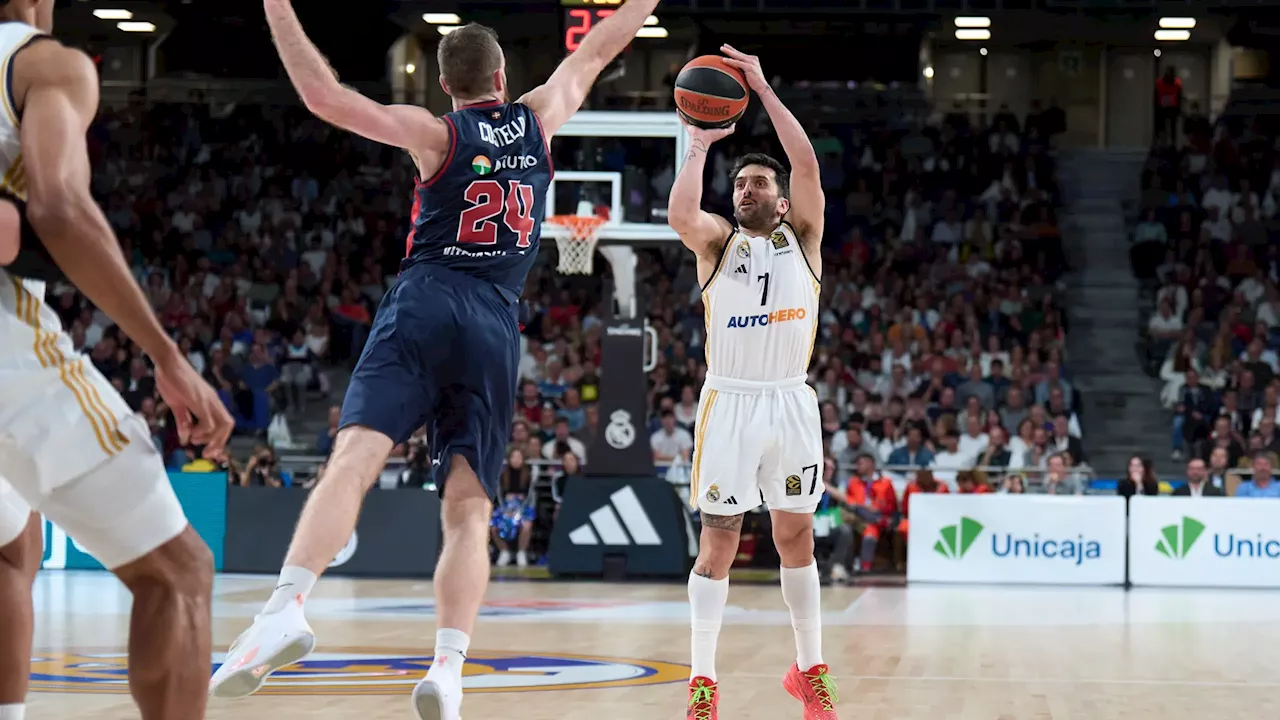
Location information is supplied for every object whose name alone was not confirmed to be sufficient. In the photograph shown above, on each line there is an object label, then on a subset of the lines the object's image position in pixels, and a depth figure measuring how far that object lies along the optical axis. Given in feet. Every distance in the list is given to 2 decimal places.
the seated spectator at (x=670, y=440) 61.33
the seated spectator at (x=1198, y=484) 55.04
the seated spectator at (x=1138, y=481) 54.75
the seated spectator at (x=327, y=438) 62.79
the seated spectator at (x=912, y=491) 55.67
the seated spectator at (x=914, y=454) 60.34
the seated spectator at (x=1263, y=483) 54.60
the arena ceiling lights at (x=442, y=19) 92.02
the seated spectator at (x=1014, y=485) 55.31
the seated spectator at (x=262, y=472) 57.11
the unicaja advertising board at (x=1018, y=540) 53.72
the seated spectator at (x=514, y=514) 57.47
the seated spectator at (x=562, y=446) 59.47
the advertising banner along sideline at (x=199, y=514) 54.49
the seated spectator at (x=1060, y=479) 55.62
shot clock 47.63
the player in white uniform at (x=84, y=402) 11.14
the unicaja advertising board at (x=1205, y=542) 52.70
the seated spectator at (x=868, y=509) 55.31
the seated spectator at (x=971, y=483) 55.31
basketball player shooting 21.36
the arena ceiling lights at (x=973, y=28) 90.63
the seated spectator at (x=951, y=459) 59.98
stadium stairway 72.23
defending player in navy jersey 15.69
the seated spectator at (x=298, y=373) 72.54
